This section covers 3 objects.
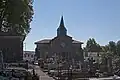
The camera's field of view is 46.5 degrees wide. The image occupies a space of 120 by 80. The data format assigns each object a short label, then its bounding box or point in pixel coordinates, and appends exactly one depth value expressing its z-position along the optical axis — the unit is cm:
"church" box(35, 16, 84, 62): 4099
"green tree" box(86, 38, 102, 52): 7302
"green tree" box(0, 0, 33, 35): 2435
